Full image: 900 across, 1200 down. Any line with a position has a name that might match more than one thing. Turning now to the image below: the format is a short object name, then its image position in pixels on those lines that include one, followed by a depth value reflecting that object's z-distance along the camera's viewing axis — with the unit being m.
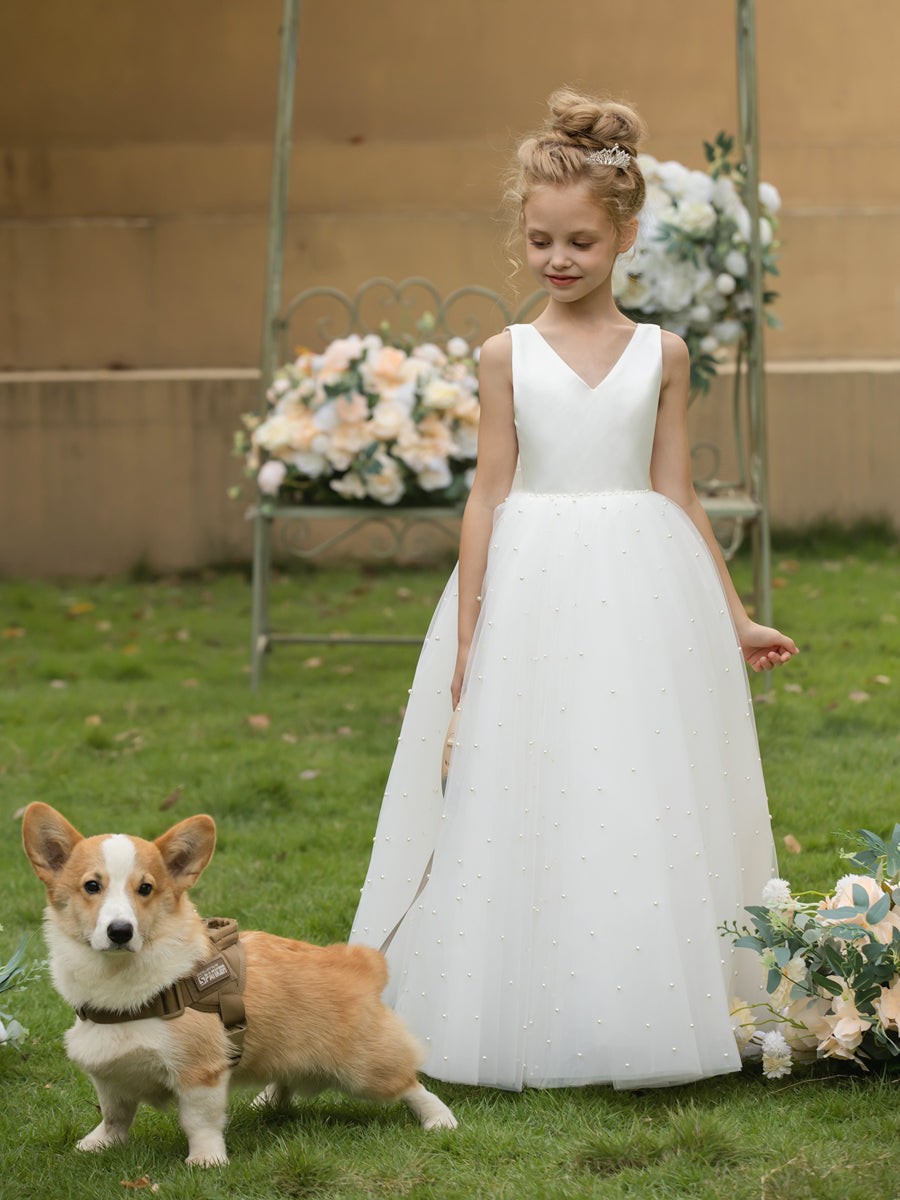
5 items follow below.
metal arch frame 11.54
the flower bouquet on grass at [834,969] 5.24
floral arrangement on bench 12.09
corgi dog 4.67
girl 5.36
